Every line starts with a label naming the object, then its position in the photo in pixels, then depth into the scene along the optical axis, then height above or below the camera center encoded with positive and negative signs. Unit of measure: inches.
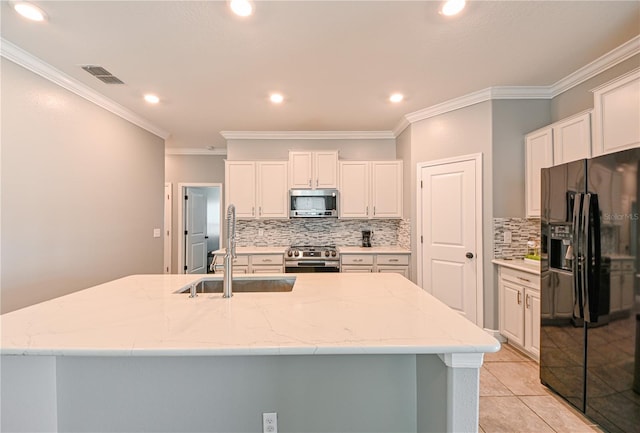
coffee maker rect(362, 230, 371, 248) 175.8 -11.9
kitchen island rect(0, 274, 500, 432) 40.9 -25.2
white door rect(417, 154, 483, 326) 123.3 -6.2
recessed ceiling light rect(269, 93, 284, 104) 123.0 +51.9
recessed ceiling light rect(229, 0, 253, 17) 70.4 +52.1
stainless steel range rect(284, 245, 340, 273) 151.6 -22.8
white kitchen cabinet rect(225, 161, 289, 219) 167.2 +17.4
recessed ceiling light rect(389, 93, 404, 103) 122.8 +52.0
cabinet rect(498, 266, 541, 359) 98.0 -32.4
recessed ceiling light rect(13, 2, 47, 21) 71.6 +52.2
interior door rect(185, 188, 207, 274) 230.7 -11.7
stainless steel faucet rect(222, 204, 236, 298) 63.1 -7.2
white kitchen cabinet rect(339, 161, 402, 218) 166.4 +16.2
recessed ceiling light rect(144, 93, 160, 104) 124.4 +52.1
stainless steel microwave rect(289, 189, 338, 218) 164.2 +8.6
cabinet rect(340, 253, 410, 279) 153.0 -23.5
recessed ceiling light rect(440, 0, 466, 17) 70.7 +52.4
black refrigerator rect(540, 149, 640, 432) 63.7 -16.6
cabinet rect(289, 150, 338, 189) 165.6 +28.0
